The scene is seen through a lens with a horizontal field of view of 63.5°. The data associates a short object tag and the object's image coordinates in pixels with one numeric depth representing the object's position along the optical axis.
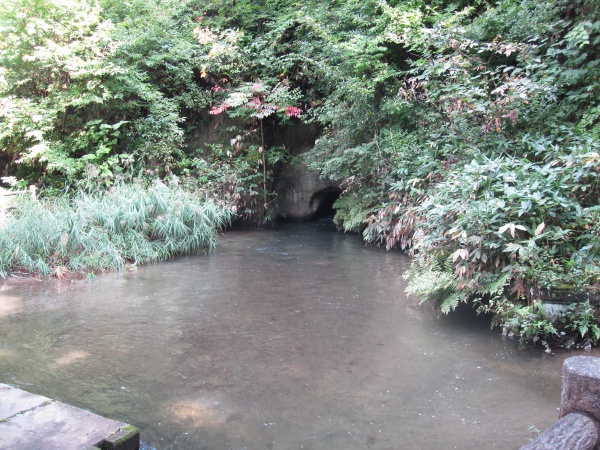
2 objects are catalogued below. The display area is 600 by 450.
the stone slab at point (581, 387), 2.19
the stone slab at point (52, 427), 2.45
